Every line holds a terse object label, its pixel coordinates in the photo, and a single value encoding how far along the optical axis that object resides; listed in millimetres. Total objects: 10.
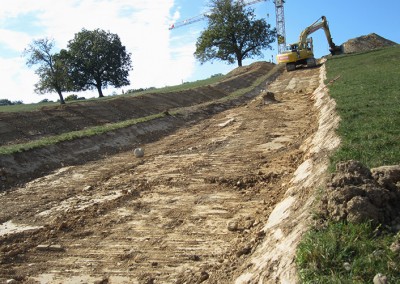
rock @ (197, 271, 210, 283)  4512
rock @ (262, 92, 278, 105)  20281
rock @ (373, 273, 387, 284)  2890
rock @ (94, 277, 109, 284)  4787
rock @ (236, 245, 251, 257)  4801
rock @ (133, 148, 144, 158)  11814
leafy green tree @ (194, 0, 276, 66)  55031
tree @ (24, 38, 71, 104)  27234
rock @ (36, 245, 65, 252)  5816
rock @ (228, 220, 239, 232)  5750
